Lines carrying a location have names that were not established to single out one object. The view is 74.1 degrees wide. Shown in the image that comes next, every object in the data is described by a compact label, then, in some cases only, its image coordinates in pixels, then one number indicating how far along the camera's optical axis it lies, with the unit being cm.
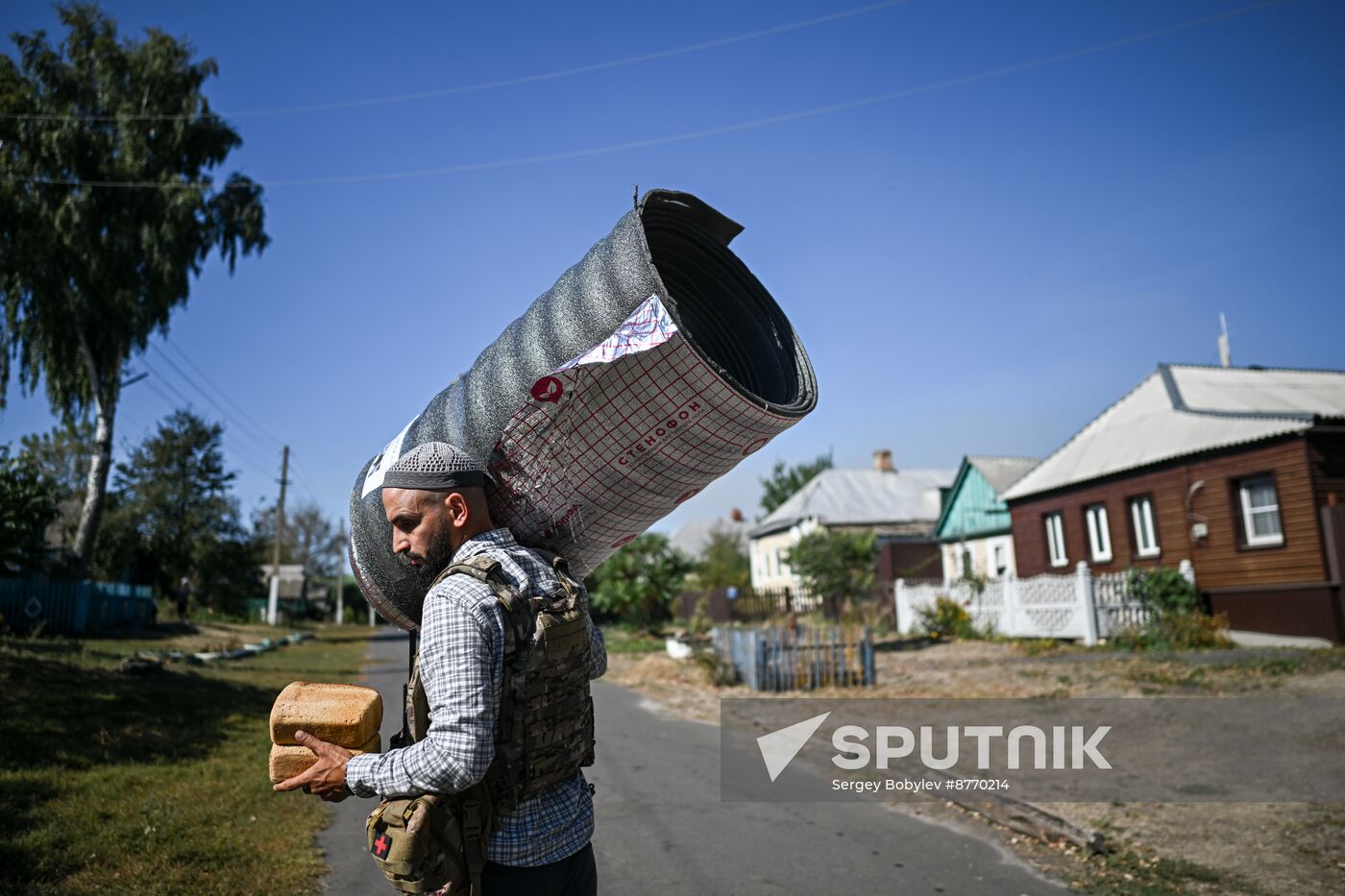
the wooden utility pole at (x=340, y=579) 6731
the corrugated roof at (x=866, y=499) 4259
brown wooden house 1591
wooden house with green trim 2980
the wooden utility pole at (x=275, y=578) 4506
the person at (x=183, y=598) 3766
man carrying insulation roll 211
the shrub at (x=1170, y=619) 1555
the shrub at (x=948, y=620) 2075
